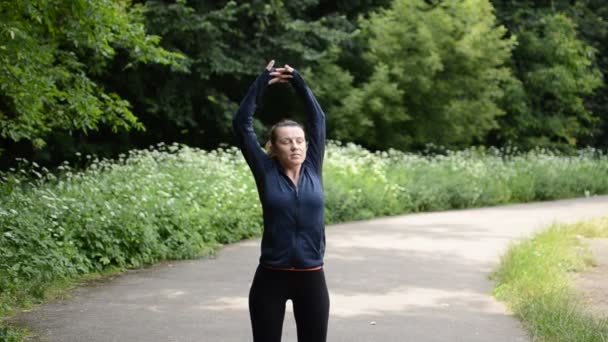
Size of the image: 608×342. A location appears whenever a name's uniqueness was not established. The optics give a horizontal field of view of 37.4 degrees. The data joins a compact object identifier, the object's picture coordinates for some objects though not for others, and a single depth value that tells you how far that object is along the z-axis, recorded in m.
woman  4.80
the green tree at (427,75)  26.77
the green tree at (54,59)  11.66
